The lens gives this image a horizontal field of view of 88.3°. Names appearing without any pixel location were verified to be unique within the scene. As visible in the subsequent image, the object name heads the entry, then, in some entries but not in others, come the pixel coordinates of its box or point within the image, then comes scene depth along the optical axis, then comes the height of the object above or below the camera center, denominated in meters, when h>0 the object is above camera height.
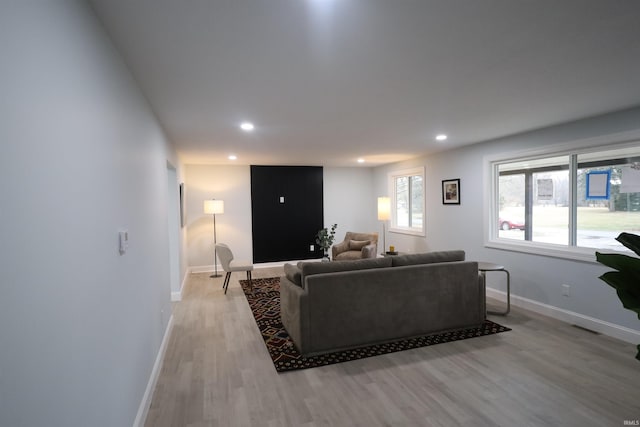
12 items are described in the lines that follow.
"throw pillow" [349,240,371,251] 6.65 -0.75
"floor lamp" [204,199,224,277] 6.53 +0.05
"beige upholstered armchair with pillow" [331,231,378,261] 6.44 -0.78
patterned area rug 3.07 -1.41
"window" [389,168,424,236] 6.77 +0.13
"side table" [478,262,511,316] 4.01 -0.77
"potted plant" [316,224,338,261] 6.84 -0.67
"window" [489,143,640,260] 3.54 +0.06
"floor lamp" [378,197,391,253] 6.61 -0.02
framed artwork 5.59 +0.25
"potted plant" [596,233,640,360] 1.62 -0.35
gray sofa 3.18 -0.95
